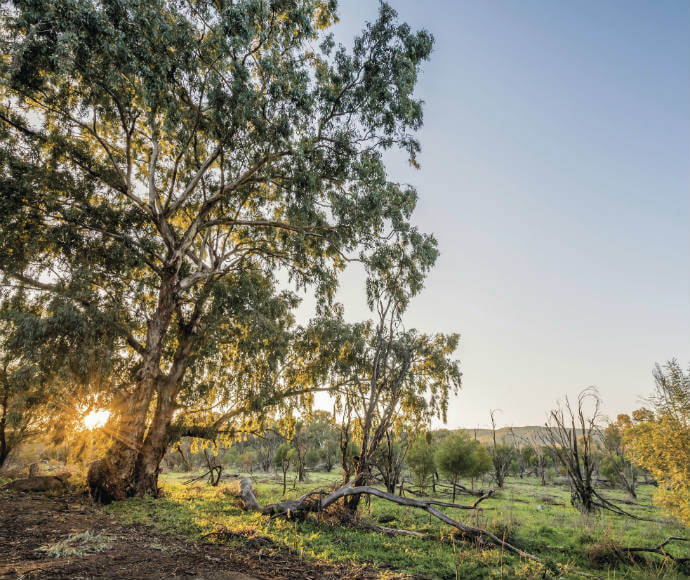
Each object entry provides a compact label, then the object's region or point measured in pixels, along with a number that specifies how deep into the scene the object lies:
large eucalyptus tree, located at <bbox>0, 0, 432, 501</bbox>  8.54
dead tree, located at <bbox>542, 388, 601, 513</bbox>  15.19
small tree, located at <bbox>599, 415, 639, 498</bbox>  35.04
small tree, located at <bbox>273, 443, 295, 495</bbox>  34.35
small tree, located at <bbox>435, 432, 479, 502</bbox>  23.69
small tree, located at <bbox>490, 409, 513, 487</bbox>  27.52
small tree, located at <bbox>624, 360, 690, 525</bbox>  9.34
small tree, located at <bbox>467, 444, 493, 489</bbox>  24.42
